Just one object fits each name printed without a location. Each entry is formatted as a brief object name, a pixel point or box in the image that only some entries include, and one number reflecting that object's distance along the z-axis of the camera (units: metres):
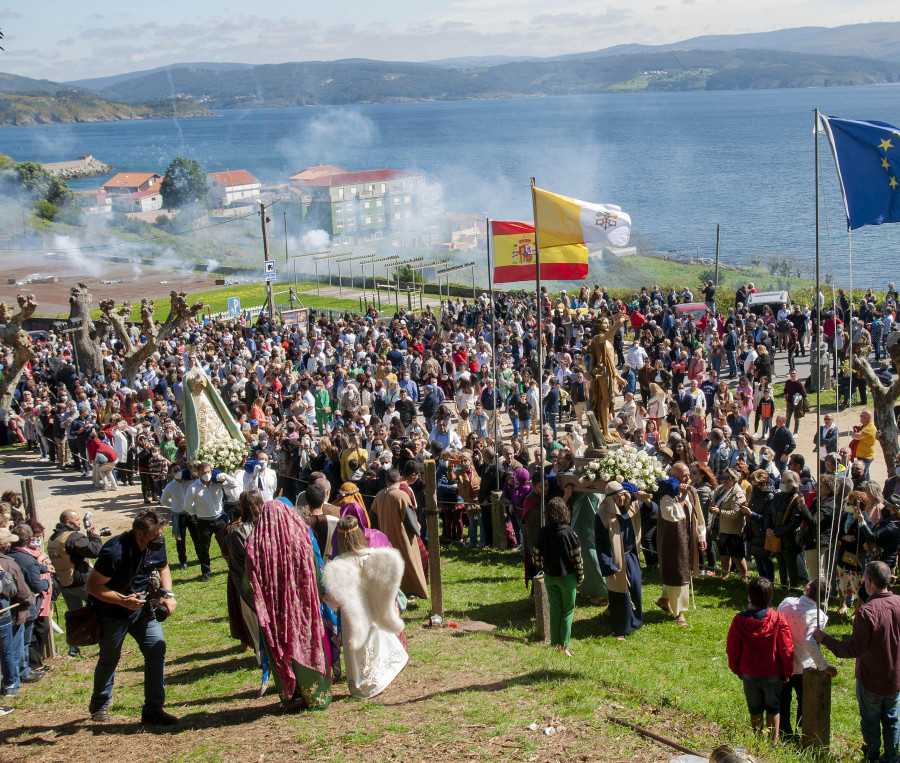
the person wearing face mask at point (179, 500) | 11.48
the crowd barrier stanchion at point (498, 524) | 11.75
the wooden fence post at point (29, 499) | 10.94
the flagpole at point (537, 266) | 9.00
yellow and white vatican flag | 10.27
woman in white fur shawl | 6.89
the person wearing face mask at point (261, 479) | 11.45
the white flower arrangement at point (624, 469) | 8.90
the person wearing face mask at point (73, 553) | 7.91
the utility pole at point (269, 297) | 30.10
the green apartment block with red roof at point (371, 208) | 82.06
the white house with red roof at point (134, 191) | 110.75
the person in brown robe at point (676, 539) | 8.91
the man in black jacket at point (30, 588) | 7.91
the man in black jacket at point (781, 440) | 13.92
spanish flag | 12.92
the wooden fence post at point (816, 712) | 5.94
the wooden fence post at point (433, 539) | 8.52
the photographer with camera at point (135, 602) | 6.38
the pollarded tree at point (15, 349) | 22.42
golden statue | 10.01
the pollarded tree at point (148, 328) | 23.02
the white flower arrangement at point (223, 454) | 11.41
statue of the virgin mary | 13.02
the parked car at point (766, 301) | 25.95
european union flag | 8.88
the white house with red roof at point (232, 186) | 112.50
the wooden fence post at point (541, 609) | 8.20
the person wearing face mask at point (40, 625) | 8.34
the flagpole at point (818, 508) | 7.97
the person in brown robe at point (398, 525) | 9.23
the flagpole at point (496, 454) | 11.73
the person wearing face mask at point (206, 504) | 11.02
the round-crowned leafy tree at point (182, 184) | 109.88
